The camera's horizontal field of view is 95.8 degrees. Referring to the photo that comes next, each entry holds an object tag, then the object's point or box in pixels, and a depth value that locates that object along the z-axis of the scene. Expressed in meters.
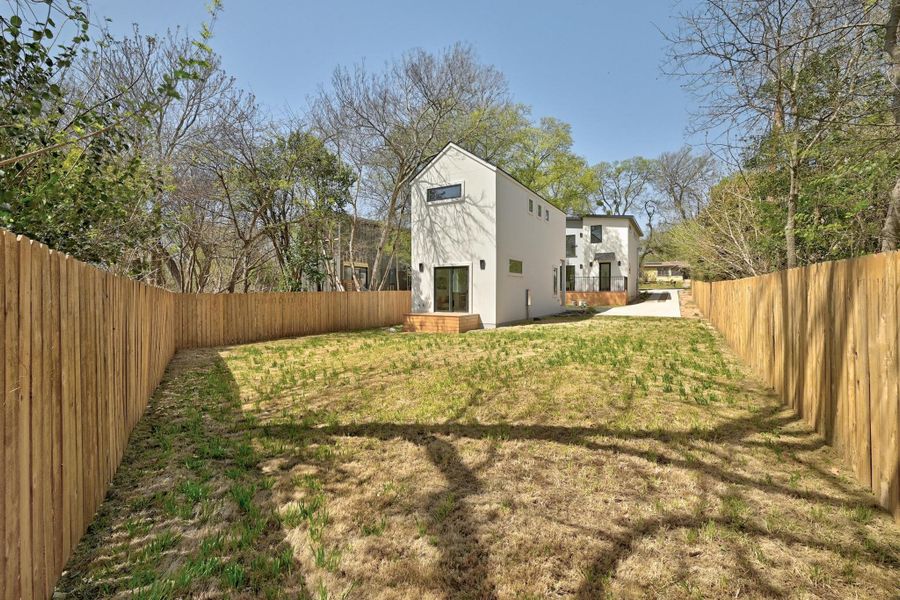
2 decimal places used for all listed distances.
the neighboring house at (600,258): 26.56
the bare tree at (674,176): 32.34
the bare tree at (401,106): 16.08
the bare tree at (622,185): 39.34
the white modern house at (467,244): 13.71
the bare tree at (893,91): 4.54
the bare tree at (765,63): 4.85
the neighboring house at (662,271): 50.88
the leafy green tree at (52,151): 3.21
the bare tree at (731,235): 11.16
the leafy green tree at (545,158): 27.62
